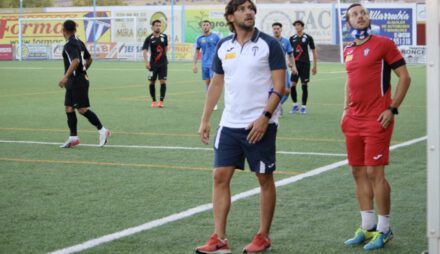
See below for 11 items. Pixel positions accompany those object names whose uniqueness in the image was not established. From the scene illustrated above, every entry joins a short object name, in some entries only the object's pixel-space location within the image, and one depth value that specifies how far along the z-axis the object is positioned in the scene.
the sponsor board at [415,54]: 52.27
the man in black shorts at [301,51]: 22.14
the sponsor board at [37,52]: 61.78
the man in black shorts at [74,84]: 14.56
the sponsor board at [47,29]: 66.31
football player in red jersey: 7.40
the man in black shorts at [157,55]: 24.22
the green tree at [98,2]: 108.76
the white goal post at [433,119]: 5.94
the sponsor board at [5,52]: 62.62
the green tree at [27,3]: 105.19
